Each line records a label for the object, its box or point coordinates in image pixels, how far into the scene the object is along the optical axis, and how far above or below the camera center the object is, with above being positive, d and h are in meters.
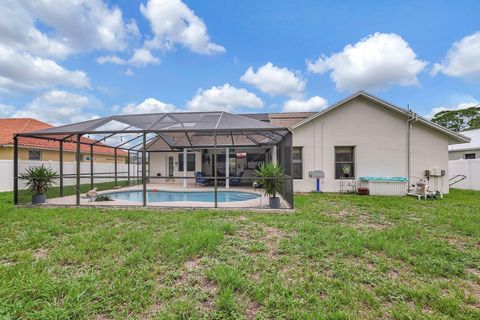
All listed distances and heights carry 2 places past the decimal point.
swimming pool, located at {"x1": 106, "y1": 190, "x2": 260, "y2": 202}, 10.19 -1.58
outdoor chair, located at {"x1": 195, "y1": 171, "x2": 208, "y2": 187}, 14.45 -1.13
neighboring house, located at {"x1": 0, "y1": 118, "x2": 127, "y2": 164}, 12.96 +1.24
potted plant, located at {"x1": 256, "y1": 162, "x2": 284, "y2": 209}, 6.88 -0.55
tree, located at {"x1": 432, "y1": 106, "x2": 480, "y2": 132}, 28.92 +6.07
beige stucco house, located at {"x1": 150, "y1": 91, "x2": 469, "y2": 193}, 10.48 +0.91
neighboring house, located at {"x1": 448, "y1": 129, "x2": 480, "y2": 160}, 14.23 +0.81
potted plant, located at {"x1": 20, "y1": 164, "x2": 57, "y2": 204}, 7.62 -0.60
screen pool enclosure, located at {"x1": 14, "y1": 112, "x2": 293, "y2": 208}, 7.02 +1.22
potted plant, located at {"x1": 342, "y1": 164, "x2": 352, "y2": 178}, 10.86 -0.34
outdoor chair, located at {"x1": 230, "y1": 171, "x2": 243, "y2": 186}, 15.27 -1.31
